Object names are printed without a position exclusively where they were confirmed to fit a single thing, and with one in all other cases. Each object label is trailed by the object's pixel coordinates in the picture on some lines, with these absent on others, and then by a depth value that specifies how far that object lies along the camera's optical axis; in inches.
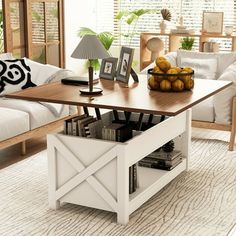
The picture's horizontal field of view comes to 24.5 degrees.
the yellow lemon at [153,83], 155.3
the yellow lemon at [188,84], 155.6
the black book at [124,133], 136.6
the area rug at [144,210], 132.2
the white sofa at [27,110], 178.2
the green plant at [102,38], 305.4
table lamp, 139.6
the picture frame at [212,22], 274.1
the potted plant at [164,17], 289.6
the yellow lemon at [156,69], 155.8
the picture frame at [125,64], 159.5
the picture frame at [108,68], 171.0
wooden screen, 240.8
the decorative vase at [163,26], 289.6
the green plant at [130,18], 299.4
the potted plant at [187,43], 279.0
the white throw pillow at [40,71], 210.8
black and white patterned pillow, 202.4
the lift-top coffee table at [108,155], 132.0
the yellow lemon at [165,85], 152.6
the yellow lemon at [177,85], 152.9
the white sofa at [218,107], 198.2
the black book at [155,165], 161.5
